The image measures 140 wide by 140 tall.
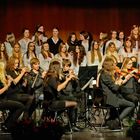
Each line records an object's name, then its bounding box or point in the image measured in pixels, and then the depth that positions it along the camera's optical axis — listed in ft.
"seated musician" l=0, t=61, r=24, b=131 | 37.63
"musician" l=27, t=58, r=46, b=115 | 40.84
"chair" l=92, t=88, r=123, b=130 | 40.91
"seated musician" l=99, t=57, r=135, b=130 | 40.08
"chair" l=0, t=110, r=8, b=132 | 43.70
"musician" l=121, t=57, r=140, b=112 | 42.12
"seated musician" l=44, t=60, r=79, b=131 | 37.99
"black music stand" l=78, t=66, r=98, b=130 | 41.48
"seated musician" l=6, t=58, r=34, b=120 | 38.12
